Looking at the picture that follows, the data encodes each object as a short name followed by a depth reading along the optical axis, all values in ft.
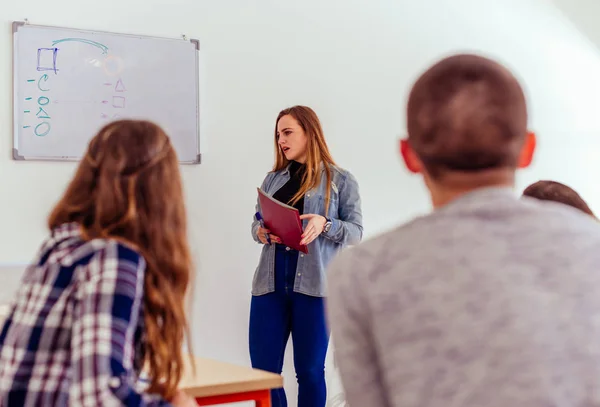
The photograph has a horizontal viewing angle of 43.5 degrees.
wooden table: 4.92
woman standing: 10.28
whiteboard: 10.82
